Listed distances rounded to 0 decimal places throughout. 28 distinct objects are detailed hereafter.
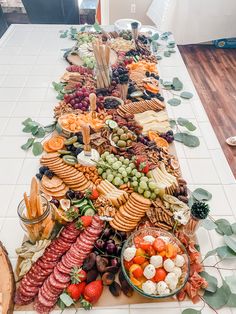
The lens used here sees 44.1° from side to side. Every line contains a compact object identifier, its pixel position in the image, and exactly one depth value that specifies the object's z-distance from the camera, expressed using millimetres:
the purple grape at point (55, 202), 1373
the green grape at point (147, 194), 1385
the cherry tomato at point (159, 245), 1117
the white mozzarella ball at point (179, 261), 1097
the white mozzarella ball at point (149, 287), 1036
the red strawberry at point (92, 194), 1404
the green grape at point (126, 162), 1531
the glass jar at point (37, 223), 1152
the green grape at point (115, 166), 1502
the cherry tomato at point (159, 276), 1060
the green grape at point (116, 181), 1449
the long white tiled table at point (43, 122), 1340
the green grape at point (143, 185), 1398
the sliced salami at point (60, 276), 1102
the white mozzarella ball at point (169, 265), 1070
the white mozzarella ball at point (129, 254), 1108
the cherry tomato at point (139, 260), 1103
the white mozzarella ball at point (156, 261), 1074
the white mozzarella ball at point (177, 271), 1075
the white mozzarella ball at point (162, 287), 1037
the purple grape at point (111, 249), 1189
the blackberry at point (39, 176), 1517
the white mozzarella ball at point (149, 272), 1053
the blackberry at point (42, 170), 1536
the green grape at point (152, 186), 1396
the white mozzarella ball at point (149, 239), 1153
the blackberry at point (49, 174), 1497
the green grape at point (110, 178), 1469
